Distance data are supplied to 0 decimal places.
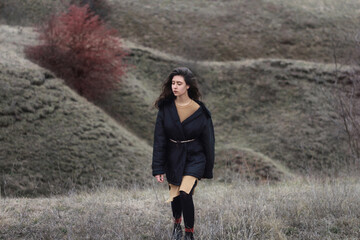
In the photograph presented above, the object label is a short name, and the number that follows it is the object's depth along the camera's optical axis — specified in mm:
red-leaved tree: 17156
